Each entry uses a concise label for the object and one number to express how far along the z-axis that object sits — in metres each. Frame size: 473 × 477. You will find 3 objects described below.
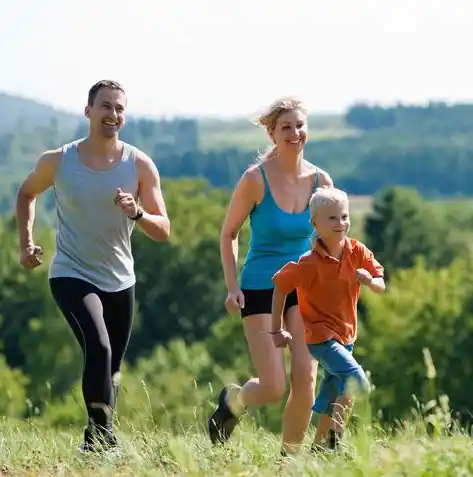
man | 17.22
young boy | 16.33
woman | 17.41
